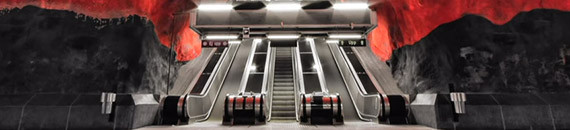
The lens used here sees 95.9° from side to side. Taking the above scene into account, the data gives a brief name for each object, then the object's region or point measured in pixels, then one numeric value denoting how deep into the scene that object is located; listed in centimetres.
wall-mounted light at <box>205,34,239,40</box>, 820
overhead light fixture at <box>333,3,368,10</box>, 793
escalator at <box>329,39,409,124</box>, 629
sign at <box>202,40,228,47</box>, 773
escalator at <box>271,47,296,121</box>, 724
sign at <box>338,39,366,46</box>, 805
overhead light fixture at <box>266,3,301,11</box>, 789
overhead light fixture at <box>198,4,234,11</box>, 793
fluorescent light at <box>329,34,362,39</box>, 827
